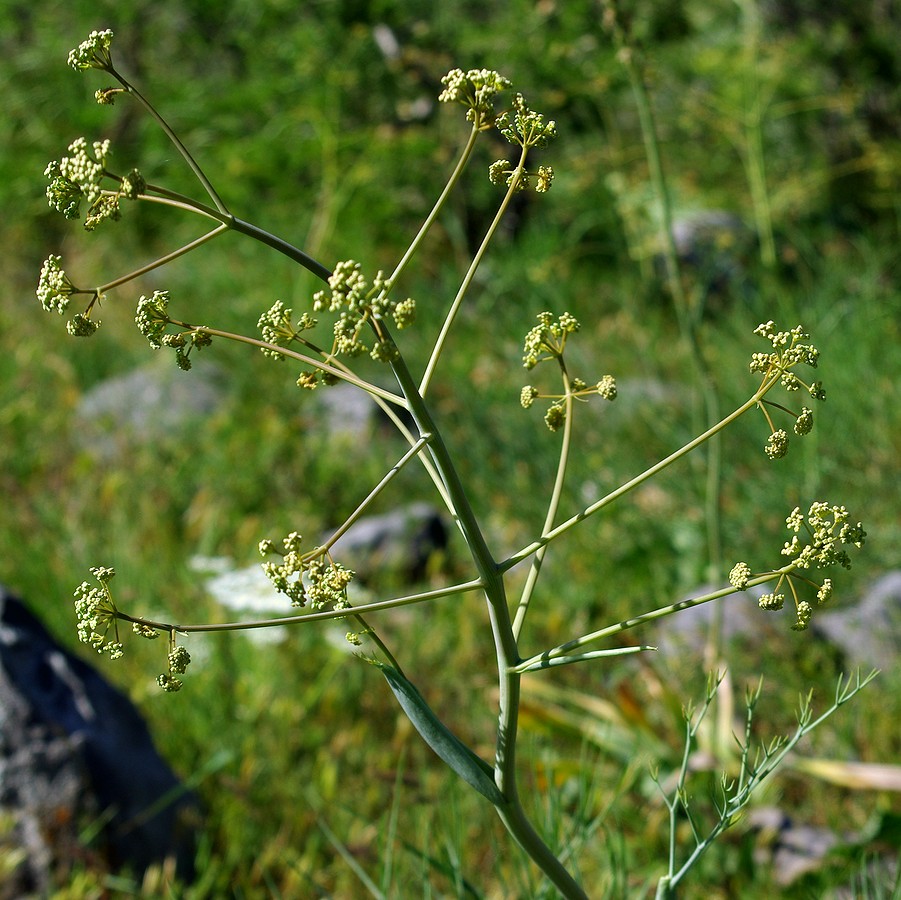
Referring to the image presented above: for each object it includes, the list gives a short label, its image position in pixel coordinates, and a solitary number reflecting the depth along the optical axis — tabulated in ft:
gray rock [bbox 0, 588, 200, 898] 7.65
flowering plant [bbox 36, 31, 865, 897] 2.85
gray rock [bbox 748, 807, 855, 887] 7.71
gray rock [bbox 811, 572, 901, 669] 9.68
